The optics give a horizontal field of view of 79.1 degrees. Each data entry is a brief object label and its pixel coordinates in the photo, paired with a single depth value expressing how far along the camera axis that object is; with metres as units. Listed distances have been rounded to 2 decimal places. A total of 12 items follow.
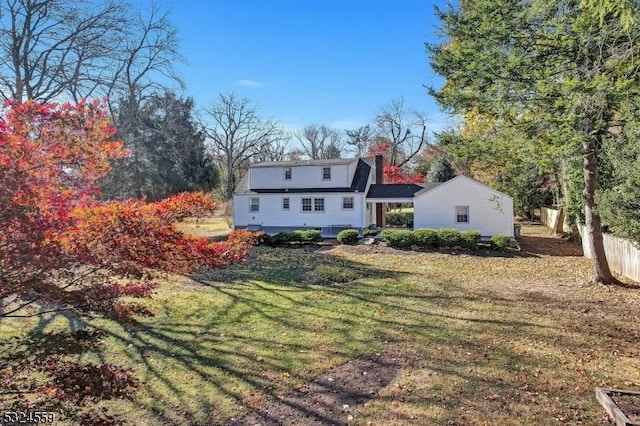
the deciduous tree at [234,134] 45.22
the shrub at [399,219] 27.50
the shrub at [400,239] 19.20
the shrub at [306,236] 20.70
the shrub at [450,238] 18.62
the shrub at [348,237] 20.53
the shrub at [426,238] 18.94
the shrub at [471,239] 18.38
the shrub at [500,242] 17.94
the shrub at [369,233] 21.33
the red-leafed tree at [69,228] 3.65
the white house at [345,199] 21.42
